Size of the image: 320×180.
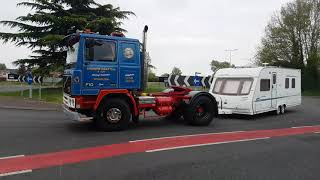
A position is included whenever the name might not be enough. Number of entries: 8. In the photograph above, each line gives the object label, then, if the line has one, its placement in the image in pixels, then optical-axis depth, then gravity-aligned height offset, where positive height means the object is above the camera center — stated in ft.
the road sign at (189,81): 39.88 +0.75
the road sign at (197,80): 42.45 +0.93
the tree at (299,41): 97.29 +18.61
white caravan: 32.39 -0.61
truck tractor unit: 22.04 +0.45
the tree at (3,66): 269.69 +20.95
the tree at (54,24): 52.43 +13.75
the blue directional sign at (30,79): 41.75 +0.96
